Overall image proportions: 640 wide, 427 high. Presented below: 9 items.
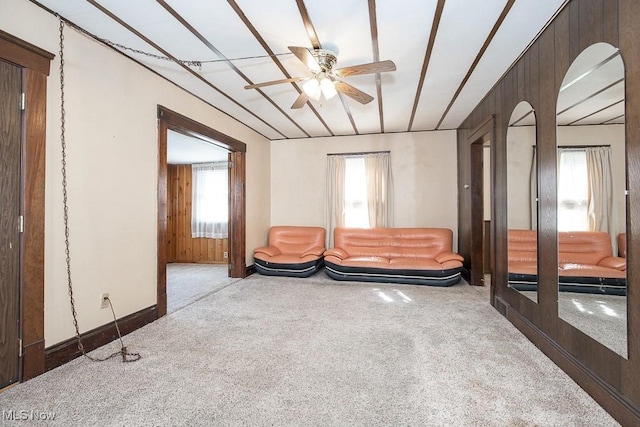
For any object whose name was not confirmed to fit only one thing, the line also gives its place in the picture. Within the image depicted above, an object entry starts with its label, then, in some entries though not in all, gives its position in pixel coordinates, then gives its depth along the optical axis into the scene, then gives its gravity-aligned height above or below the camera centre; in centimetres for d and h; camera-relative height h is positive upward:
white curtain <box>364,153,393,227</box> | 543 +40
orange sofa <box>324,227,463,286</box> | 434 -70
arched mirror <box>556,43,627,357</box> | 163 +11
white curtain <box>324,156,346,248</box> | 565 +40
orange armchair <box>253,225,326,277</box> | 489 -66
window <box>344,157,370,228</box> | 560 +41
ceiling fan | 227 +120
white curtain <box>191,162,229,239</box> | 658 +38
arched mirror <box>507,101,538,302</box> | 250 +12
